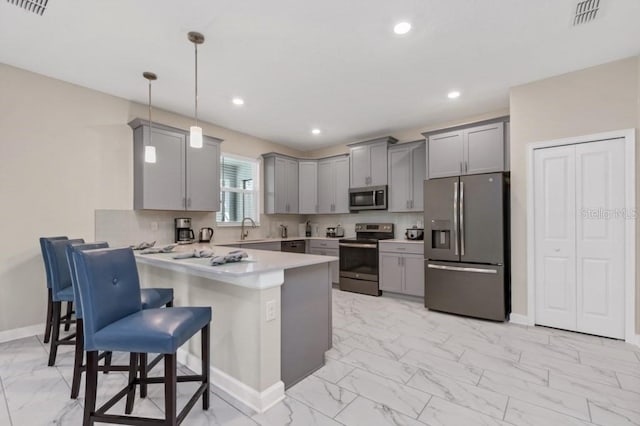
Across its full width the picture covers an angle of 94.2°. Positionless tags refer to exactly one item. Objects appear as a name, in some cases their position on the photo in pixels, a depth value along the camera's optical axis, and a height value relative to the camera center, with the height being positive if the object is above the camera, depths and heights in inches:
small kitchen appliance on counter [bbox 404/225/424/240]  184.4 -11.4
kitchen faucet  203.0 -12.5
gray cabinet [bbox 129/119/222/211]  146.3 +22.7
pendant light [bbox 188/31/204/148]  97.9 +27.8
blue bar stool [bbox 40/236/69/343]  104.0 -36.1
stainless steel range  188.4 -29.8
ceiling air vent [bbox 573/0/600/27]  84.4 +59.9
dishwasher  205.3 -22.0
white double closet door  116.5 -9.1
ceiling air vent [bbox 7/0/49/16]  83.7 +60.3
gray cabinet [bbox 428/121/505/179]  151.1 +34.3
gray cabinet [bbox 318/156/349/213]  219.9 +22.9
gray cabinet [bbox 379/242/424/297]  170.9 -31.5
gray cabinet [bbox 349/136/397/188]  198.4 +36.2
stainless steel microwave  197.9 +11.6
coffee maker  164.6 -8.4
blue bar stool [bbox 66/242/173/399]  72.4 -33.5
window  197.9 +17.6
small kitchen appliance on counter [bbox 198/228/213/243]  174.2 -11.8
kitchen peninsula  75.0 -28.4
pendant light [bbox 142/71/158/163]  118.3 +26.4
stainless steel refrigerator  135.9 -14.7
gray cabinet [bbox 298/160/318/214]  233.9 +22.1
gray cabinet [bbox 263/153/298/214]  216.1 +23.3
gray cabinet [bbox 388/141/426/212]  184.9 +24.9
